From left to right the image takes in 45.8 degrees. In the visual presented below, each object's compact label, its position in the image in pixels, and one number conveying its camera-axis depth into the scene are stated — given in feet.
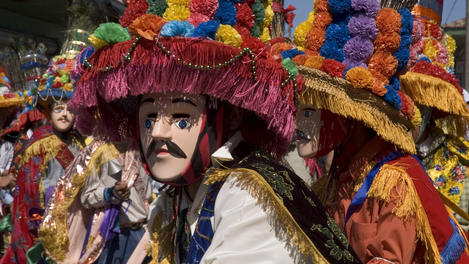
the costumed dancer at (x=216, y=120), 5.57
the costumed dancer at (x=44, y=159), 16.85
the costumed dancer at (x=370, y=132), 8.33
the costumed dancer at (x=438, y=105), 10.19
